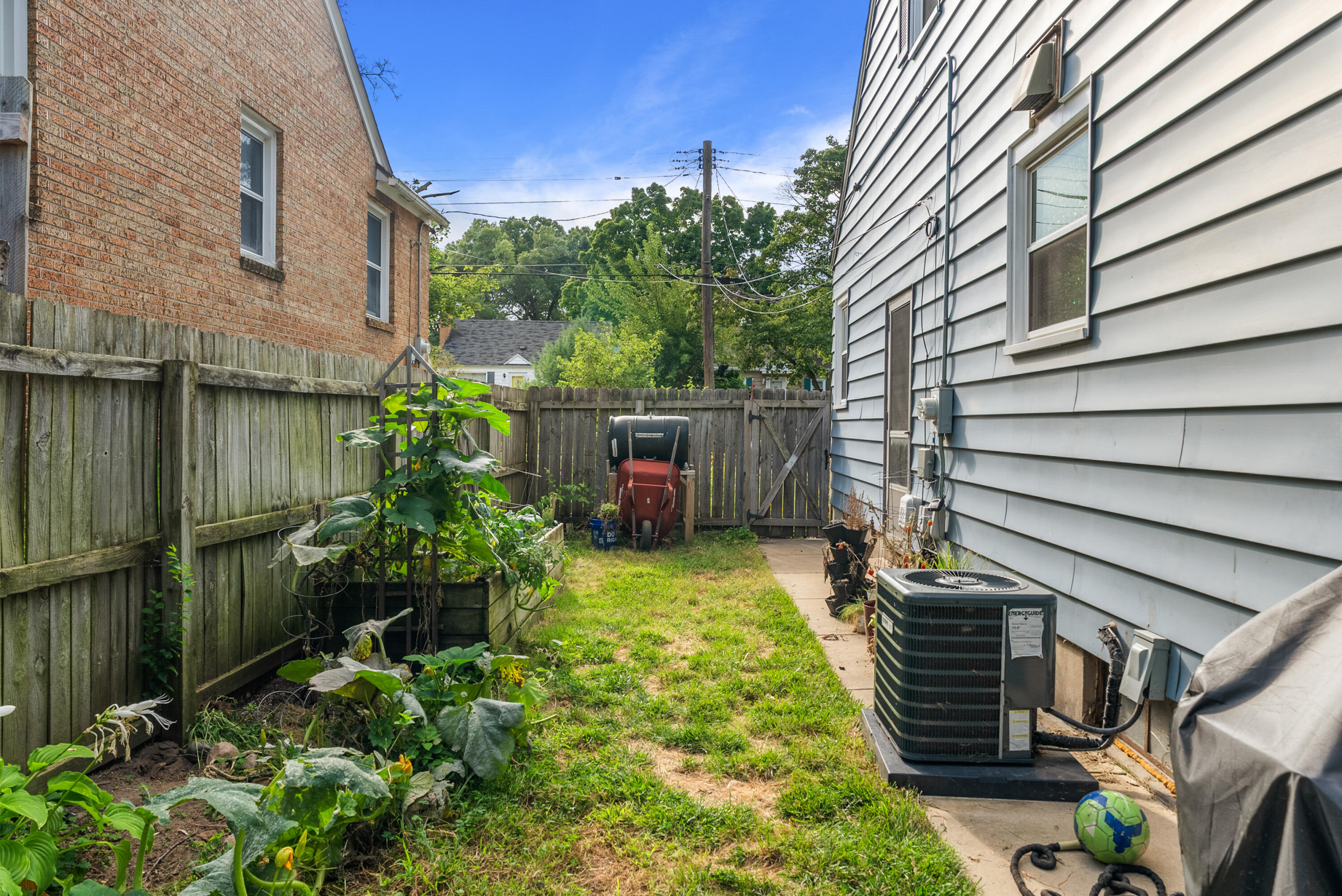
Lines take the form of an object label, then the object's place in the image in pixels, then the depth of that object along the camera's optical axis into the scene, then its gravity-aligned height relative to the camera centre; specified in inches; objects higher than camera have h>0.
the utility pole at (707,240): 661.3 +169.1
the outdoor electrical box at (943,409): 182.7 +5.2
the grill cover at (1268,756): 46.4 -22.2
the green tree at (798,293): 966.4 +181.6
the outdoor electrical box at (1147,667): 98.7 -31.9
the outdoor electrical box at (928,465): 193.5 -9.5
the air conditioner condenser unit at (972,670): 102.9 -34.0
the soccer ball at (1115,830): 82.4 -45.0
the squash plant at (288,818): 67.1 -39.3
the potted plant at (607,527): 313.4 -44.1
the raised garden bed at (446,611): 143.0 -37.3
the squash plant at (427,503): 123.9 -14.5
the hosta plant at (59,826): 58.2 -35.9
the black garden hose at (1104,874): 78.5 -49.3
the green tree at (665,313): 1043.9 +160.3
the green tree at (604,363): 741.3 +63.0
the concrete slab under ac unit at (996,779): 101.2 -48.5
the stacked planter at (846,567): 202.7 -38.8
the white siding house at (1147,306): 77.6 +18.4
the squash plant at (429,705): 98.7 -42.3
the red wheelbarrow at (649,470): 309.4 -19.5
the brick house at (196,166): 189.8 +84.7
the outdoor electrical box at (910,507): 199.9 -21.5
